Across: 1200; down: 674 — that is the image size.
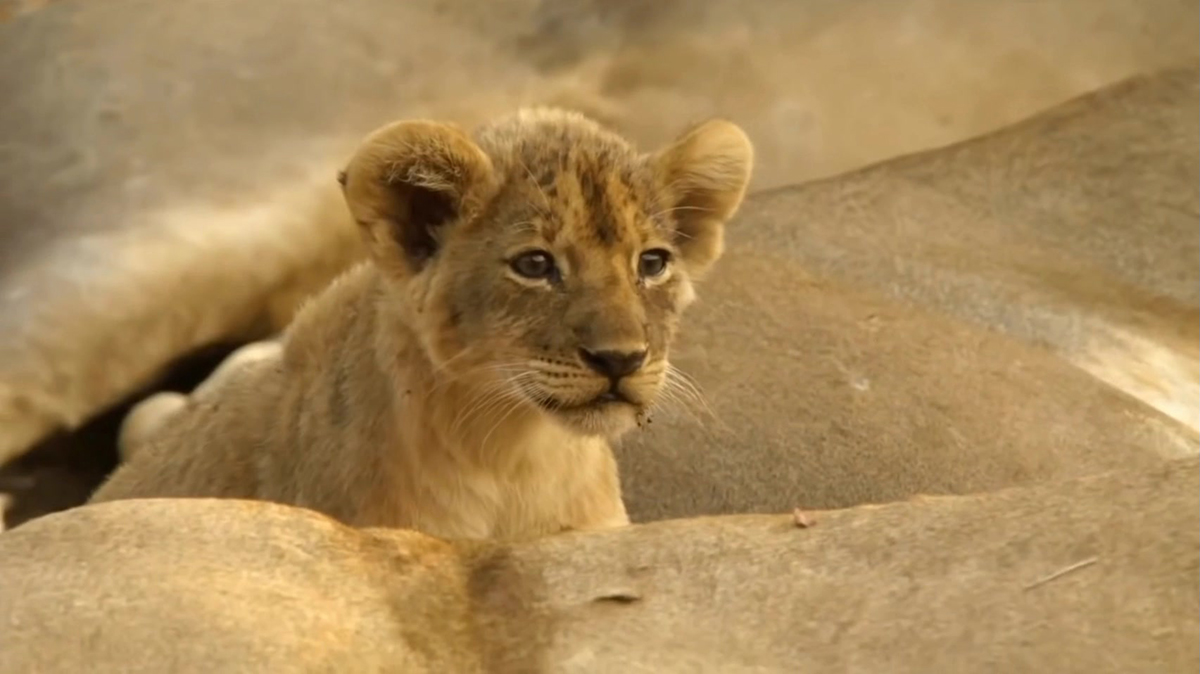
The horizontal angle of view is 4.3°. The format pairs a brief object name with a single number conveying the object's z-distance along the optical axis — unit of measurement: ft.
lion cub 24.45
